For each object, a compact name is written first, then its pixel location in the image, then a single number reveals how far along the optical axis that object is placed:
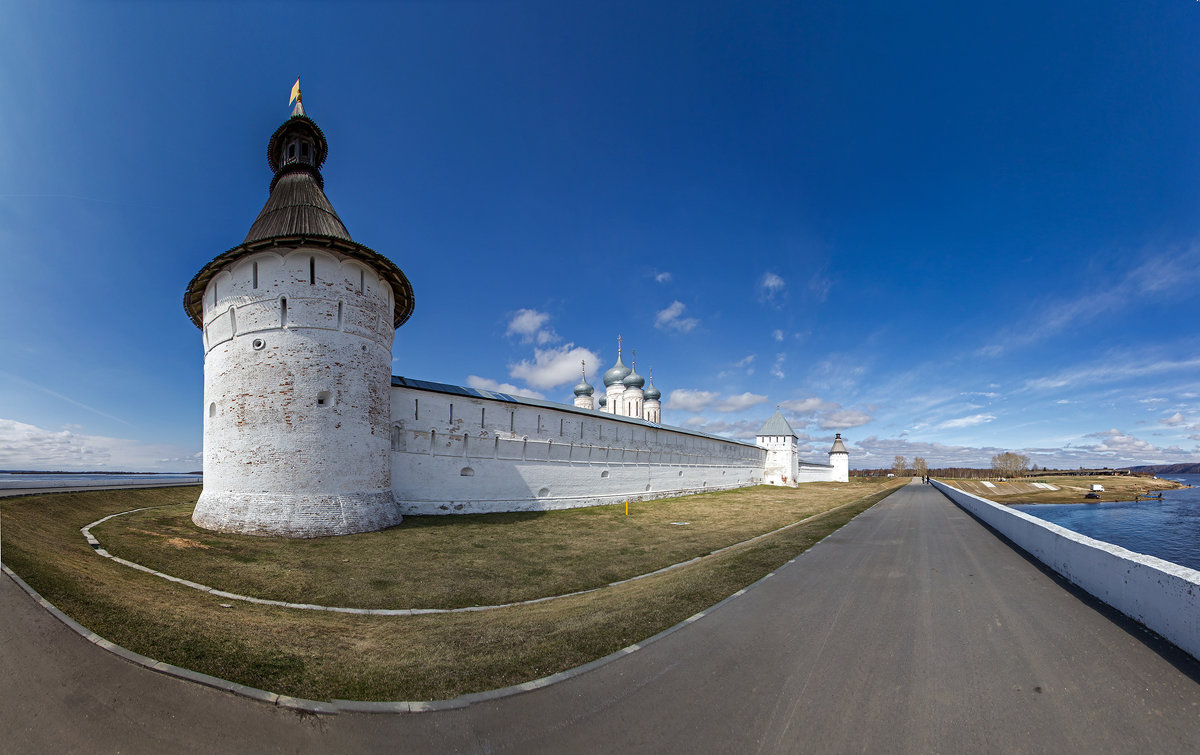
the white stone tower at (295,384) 13.41
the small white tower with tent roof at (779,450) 54.72
